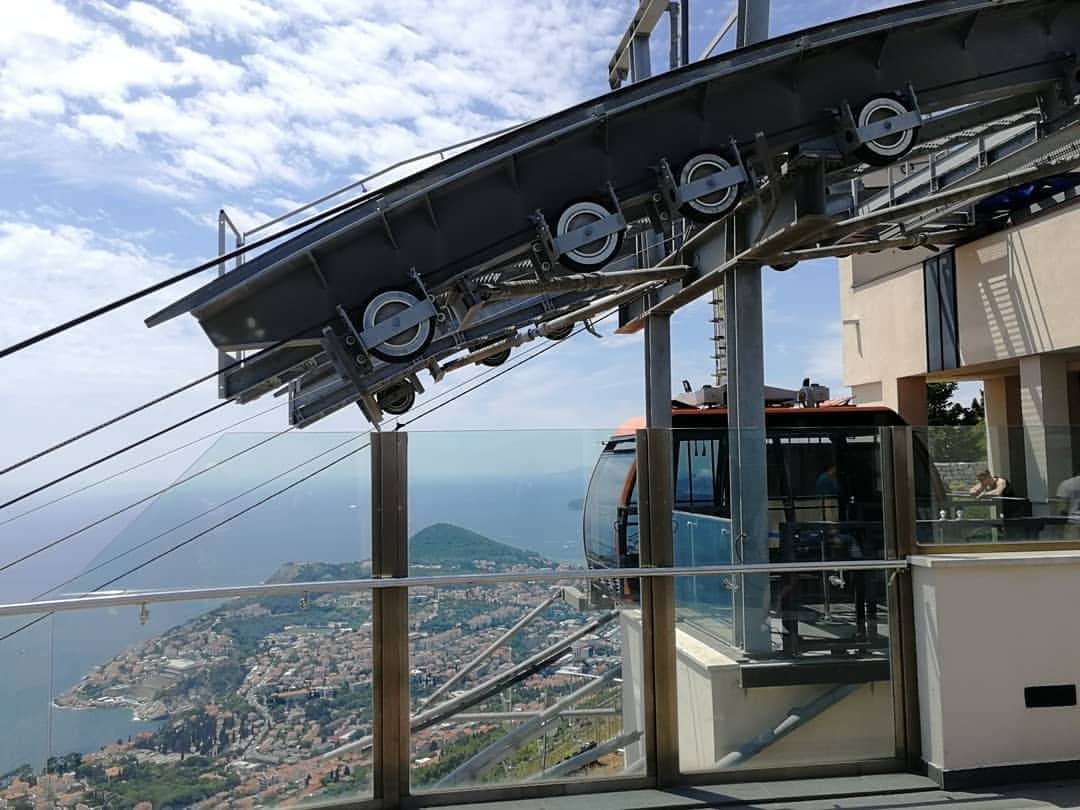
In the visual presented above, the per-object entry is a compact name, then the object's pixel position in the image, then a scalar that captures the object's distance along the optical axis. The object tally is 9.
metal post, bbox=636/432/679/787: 5.82
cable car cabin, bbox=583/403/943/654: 6.02
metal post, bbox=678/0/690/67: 10.33
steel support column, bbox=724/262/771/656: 6.18
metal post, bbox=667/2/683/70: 10.61
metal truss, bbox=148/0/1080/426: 6.66
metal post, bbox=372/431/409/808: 5.47
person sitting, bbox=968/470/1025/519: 6.43
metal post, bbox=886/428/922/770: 6.15
